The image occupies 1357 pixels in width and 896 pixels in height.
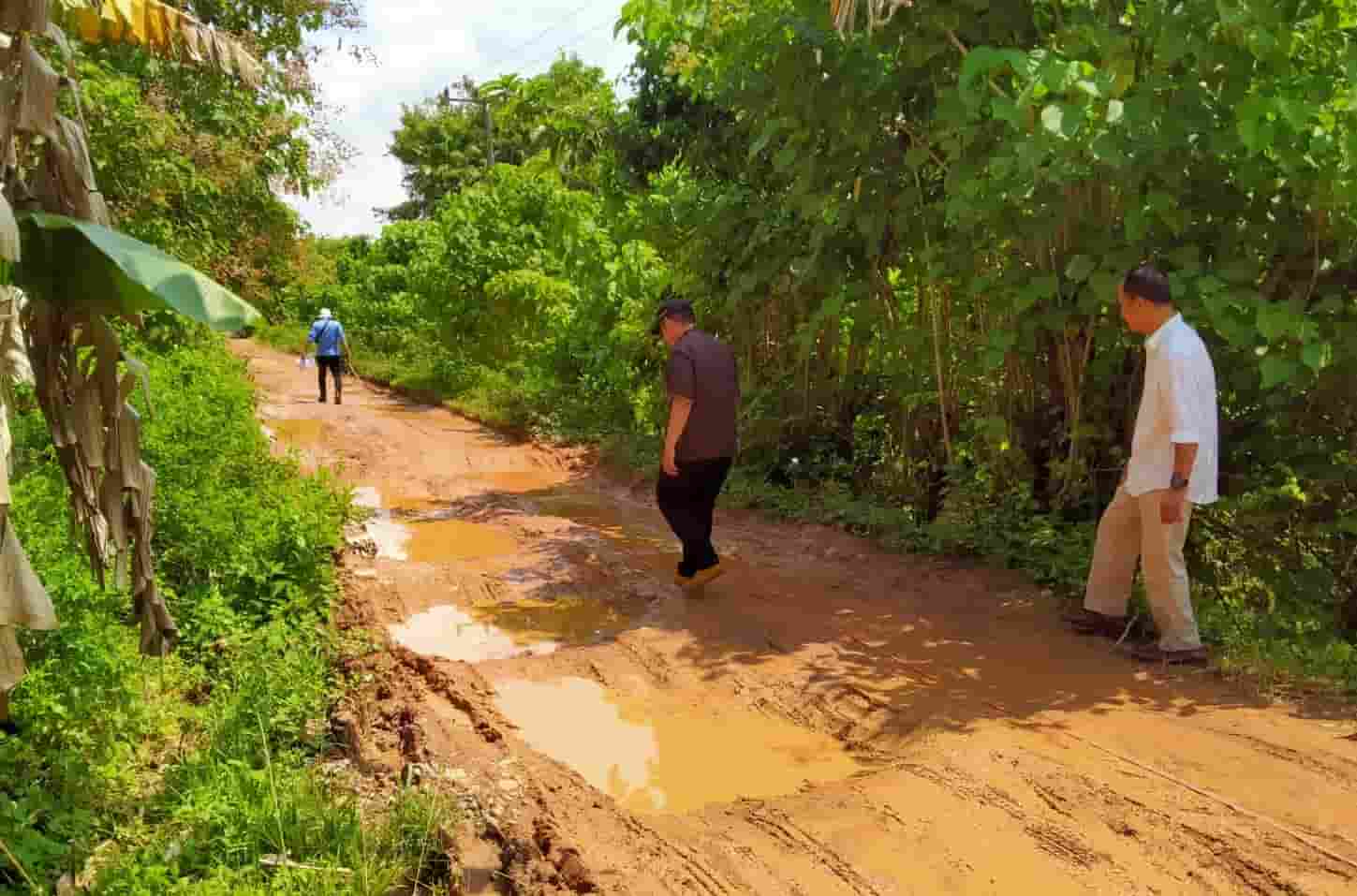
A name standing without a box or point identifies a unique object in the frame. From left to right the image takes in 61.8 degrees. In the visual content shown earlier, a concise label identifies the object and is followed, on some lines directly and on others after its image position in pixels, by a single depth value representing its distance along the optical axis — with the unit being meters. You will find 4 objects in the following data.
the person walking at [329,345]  19.02
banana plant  3.29
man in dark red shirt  6.50
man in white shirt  5.03
